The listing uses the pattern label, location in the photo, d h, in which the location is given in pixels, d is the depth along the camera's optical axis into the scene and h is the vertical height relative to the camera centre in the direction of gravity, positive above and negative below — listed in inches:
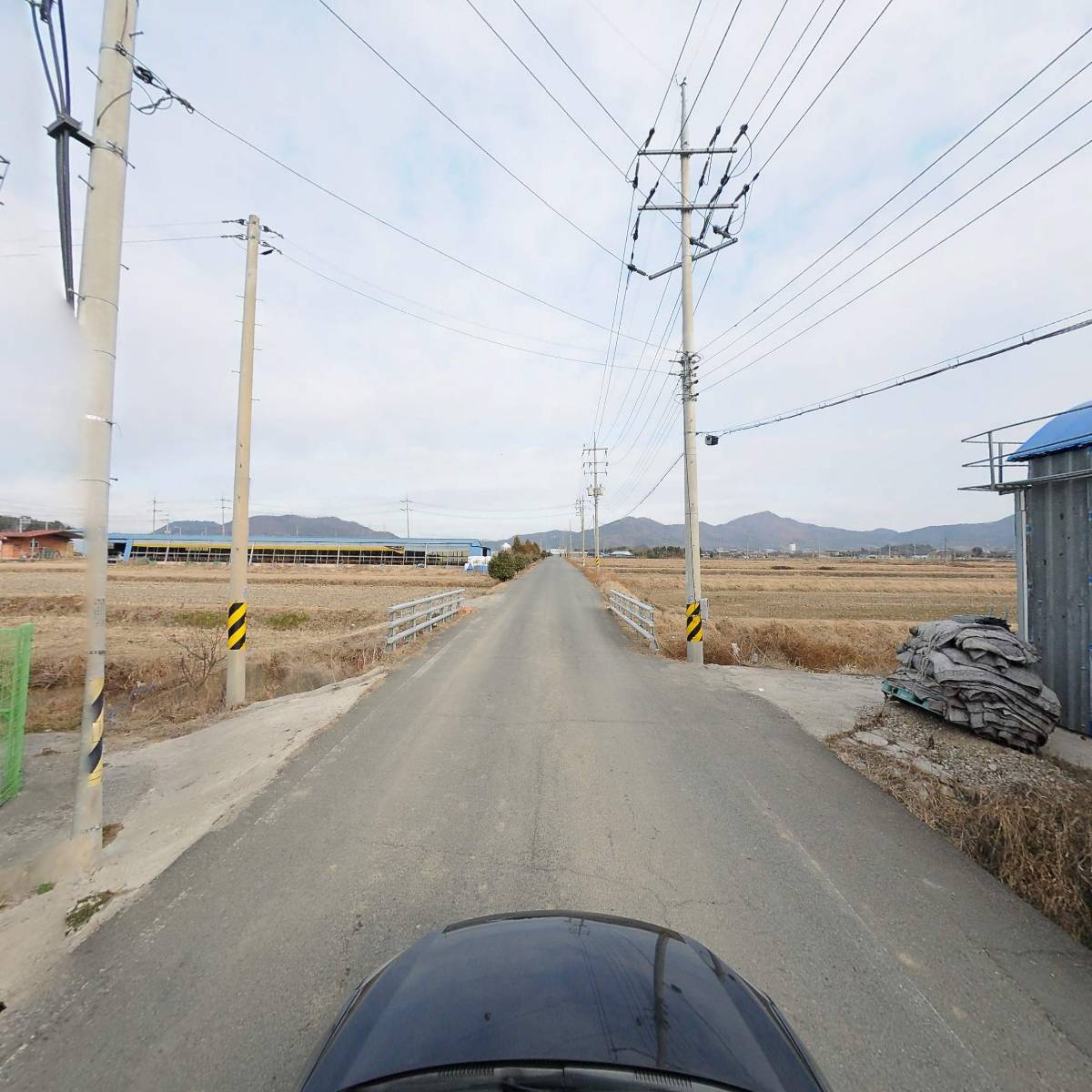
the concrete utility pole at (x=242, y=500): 338.6 +39.9
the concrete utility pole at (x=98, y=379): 156.6 +50.7
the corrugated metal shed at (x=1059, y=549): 260.2 +12.2
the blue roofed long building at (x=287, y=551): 3528.5 +99.3
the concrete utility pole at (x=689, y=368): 475.5 +177.1
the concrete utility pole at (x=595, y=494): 2578.7 +337.7
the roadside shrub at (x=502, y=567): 1879.9 +7.0
